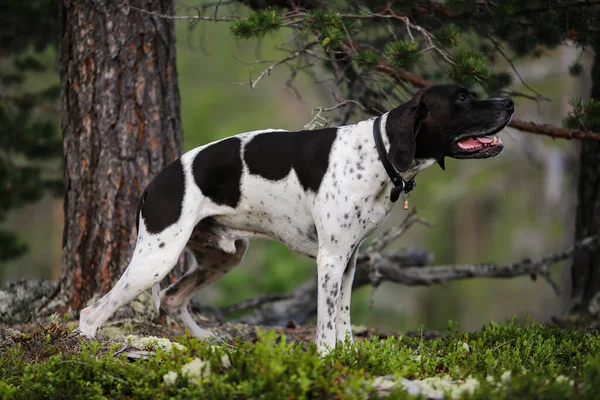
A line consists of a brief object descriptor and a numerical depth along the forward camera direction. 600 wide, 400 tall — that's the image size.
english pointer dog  10.37
